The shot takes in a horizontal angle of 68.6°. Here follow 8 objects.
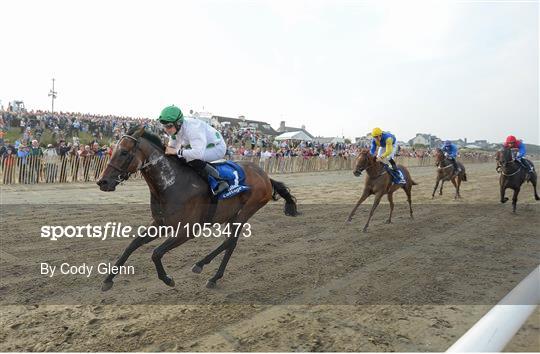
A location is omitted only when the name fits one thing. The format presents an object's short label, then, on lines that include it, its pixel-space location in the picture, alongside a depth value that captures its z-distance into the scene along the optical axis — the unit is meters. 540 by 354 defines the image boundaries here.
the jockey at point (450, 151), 15.38
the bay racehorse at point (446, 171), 15.16
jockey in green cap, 4.69
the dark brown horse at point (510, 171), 11.48
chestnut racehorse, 9.13
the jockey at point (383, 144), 9.30
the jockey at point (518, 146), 11.61
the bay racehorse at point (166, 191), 4.43
